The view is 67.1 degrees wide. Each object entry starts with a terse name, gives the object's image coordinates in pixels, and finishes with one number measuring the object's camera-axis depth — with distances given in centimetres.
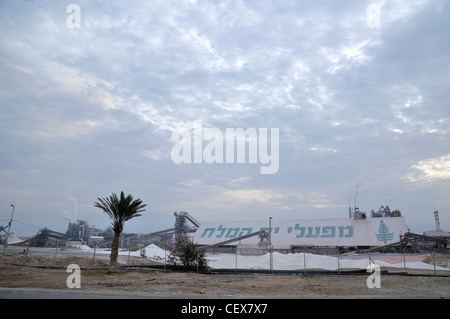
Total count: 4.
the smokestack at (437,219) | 8481
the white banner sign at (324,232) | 5450
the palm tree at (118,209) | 2841
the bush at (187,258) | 3069
